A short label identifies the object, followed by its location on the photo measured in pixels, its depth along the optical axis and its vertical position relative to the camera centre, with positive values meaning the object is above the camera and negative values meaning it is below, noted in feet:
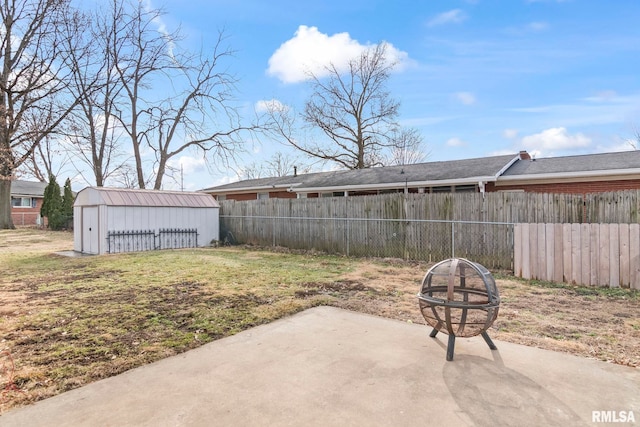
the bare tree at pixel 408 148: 95.32 +18.82
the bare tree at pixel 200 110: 77.00 +22.58
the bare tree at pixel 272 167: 127.65 +16.90
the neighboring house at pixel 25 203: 112.57 +3.80
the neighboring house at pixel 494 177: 38.27 +4.30
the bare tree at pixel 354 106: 88.58 +27.09
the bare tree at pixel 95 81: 69.63 +27.84
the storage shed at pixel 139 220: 41.57 -0.80
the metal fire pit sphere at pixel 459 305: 11.18 -2.96
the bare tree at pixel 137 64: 74.02 +32.21
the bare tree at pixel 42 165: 110.40 +15.84
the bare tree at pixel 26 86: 65.00 +24.81
